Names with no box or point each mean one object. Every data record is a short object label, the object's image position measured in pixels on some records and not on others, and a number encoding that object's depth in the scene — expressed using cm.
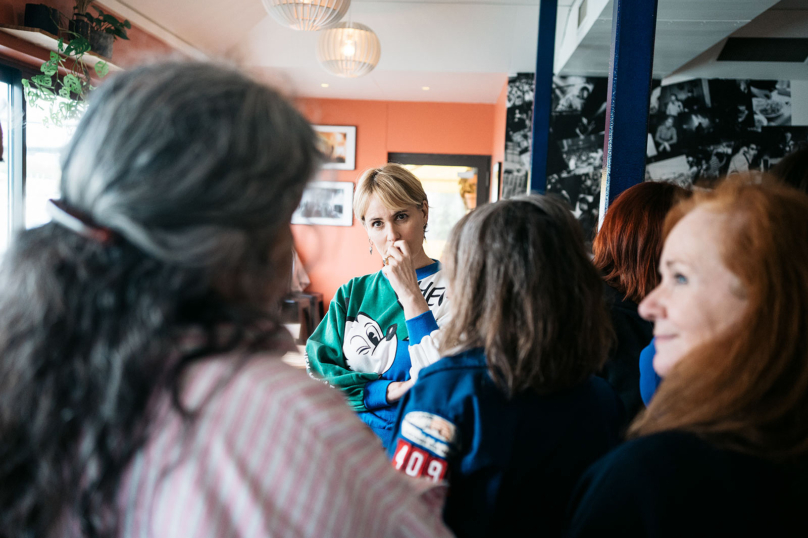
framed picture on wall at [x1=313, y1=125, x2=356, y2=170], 688
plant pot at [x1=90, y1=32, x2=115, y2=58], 335
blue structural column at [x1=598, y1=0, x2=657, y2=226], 180
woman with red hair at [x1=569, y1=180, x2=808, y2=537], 59
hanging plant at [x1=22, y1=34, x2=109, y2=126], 312
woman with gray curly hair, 52
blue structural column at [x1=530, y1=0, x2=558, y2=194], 397
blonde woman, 150
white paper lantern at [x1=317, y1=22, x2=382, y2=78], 439
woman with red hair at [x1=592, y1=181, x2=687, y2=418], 151
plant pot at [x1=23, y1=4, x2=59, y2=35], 305
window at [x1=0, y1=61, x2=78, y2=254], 348
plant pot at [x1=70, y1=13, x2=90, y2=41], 326
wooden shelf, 293
